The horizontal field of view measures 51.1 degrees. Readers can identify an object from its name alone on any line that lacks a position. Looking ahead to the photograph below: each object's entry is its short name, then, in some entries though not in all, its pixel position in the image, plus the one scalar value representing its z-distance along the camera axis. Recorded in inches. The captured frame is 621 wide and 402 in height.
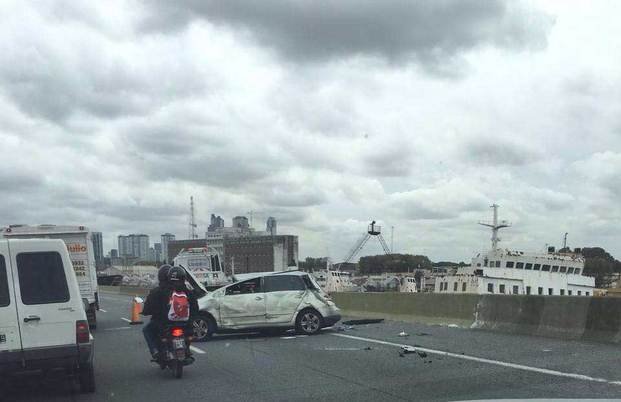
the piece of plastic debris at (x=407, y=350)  471.8
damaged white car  618.8
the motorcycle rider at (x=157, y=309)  405.7
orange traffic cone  881.0
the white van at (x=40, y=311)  316.8
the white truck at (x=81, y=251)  774.5
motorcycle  393.4
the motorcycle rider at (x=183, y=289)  409.7
